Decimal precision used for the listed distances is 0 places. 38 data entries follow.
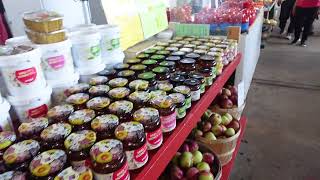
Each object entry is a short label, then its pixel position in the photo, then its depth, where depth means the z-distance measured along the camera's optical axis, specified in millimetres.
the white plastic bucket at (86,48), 1172
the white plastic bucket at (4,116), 895
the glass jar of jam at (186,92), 1178
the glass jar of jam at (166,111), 1012
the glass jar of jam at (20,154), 727
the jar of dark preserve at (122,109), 959
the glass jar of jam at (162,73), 1321
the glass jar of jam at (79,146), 771
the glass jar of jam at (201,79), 1339
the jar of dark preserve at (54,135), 811
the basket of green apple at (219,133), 1706
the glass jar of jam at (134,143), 816
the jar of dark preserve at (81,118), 899
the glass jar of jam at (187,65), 1500
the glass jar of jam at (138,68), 1368
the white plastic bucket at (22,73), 892
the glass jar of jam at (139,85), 1159
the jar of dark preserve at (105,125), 859
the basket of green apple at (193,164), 1434
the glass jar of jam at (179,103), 1110
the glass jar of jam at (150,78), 1226
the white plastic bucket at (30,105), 952
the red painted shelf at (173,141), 870
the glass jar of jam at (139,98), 1038
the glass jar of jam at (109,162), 722
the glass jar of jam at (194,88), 1268
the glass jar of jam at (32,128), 855
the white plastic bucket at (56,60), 1024
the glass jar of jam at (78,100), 1032
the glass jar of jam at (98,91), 1108
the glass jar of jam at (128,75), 1289
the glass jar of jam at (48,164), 693
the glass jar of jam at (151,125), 906
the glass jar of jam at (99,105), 994
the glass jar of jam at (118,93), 1075
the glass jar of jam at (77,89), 1115
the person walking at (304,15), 5117
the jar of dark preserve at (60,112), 938
